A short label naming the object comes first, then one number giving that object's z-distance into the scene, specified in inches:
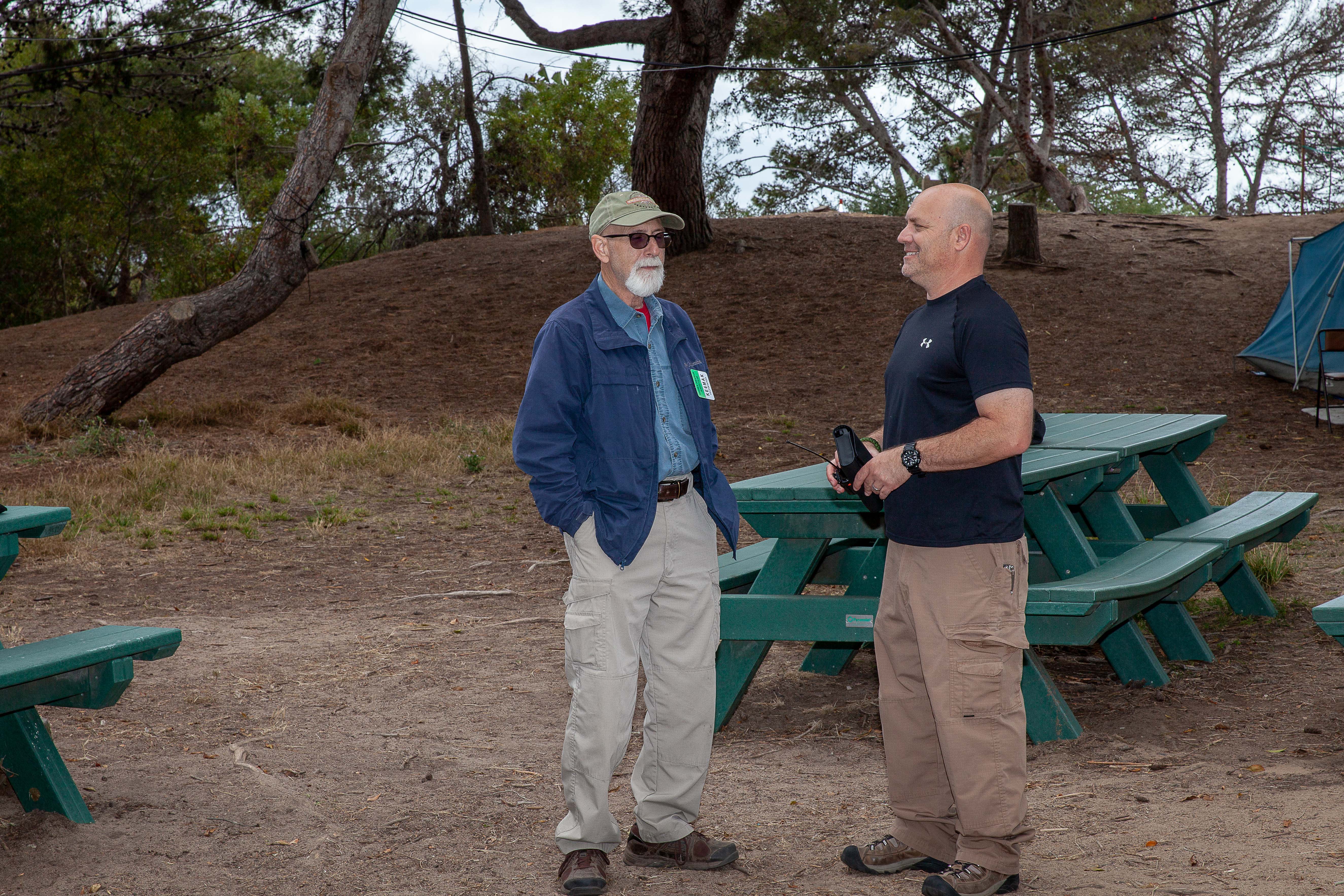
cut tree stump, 701.9
